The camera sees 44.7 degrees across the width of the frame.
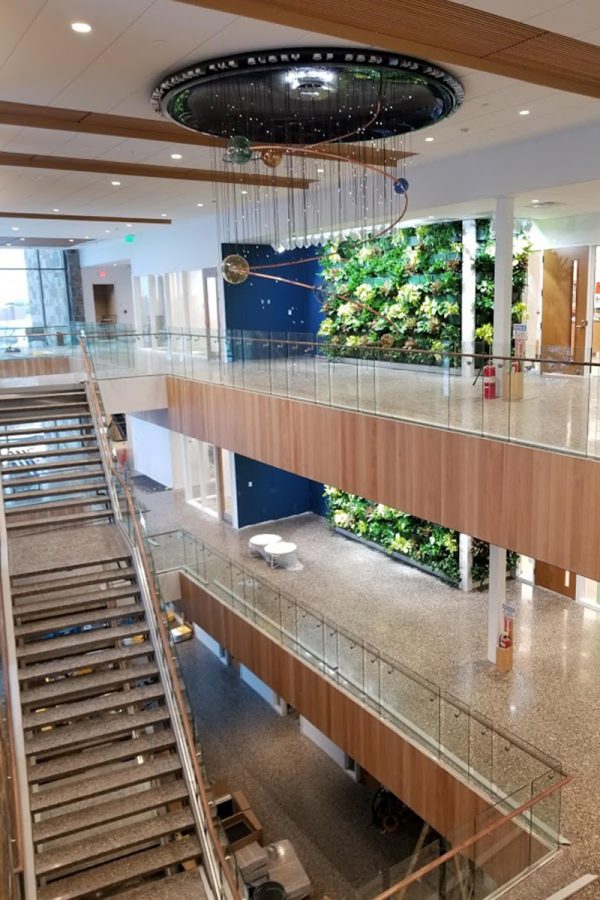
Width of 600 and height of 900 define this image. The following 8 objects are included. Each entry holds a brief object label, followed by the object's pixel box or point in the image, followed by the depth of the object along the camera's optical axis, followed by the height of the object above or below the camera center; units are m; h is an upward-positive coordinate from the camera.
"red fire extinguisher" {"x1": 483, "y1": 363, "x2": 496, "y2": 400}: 8.38 -0.85
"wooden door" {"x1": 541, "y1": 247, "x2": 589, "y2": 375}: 13.04 +0.15
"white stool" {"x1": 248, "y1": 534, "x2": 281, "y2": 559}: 15.95 -4.91
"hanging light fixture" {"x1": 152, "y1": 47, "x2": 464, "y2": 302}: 6.52 +2.15
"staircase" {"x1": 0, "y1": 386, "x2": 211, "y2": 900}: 6.78 -4.25
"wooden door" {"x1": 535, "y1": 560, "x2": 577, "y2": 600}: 12.61 -4.75
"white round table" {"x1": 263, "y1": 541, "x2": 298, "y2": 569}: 15.16 -5.02
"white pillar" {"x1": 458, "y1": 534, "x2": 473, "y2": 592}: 13.63 -4.66
